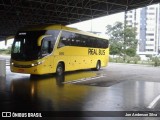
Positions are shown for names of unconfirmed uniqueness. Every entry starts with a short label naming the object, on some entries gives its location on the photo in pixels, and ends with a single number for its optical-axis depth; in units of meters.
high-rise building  64.57
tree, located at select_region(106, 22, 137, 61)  27.89
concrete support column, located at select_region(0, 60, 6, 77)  9.85
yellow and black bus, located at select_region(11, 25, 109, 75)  9.14
